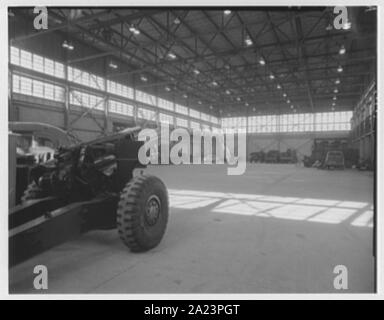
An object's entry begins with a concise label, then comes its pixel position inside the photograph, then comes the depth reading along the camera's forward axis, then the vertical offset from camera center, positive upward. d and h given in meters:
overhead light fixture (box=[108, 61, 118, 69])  20.36 +7.70
